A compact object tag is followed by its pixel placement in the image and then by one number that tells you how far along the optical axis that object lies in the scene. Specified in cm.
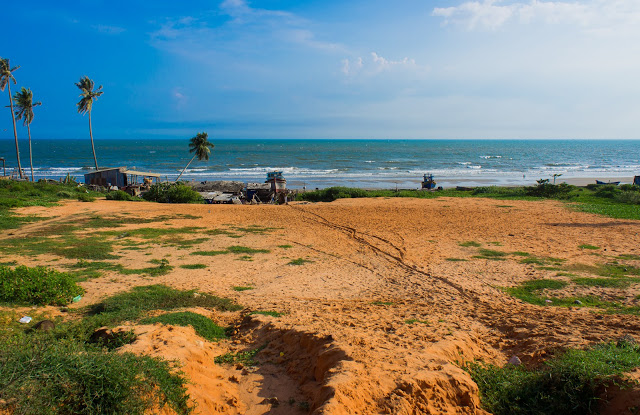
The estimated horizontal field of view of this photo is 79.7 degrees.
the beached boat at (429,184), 3624
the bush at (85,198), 2331
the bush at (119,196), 2569
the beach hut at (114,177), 3244
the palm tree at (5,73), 3314
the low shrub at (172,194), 2616
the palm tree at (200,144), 3766
